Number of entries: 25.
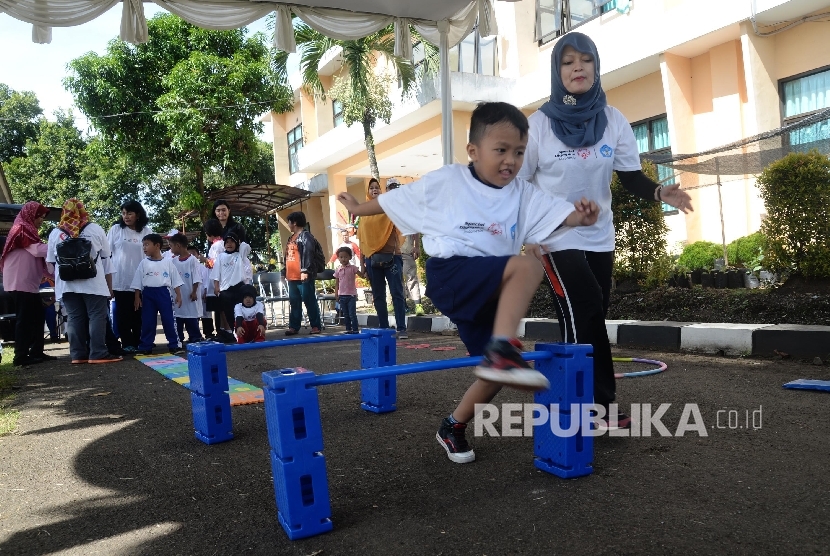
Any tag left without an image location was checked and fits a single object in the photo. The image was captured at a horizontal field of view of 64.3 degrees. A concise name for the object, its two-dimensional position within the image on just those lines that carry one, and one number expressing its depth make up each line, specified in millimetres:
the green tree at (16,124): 37719
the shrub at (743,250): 10297
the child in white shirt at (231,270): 8961
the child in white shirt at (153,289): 8445
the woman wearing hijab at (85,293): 7324
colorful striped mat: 4910
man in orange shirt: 9859
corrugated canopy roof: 18422
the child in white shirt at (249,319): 8609
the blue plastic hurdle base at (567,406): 2721
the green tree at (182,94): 21516
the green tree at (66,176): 34312
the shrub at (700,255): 11281
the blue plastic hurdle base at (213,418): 3678
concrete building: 11334
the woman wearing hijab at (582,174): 3248
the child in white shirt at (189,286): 9156
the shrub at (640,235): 8391
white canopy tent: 5633
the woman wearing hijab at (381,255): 8281
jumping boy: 2830
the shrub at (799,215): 6652
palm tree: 15344
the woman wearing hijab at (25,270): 7605
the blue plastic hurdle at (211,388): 3693
